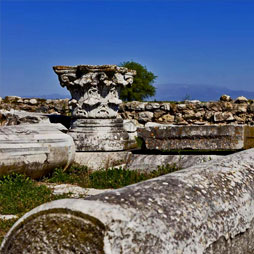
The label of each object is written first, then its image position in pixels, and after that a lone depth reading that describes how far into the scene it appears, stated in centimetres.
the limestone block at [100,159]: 803
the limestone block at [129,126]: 897
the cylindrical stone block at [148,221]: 203
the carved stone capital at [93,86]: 852
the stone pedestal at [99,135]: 830
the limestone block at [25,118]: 864
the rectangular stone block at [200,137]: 725
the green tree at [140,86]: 2678
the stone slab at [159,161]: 730
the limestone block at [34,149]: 667
